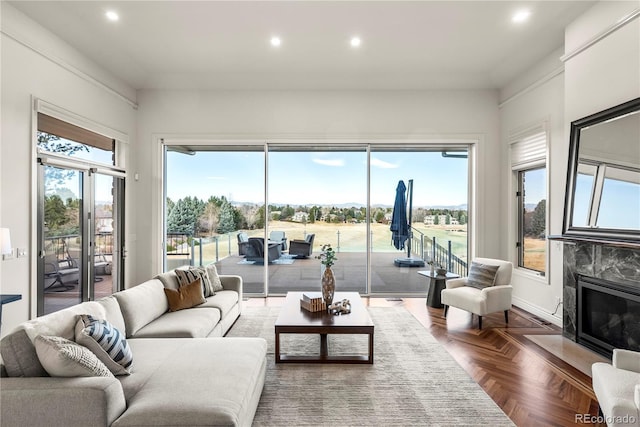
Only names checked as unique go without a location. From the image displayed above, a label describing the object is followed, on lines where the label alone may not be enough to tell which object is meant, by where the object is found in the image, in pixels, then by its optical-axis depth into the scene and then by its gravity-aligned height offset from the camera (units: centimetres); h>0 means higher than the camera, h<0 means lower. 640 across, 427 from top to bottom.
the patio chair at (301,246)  576 -53
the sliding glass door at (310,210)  569 +9
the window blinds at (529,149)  455 +97
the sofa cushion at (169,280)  363 -72
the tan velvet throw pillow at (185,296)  349 -87
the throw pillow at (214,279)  425 -83
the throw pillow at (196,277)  379 -72
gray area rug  225 -136
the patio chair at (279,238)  574 -39
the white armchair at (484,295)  398 -98
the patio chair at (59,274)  383 -71
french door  382 -23
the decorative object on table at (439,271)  500 -84
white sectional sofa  164 -96
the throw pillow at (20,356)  176 -76
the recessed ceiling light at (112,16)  351 +214
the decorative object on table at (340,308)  340 -96
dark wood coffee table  300 -101
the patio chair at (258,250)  574 -60
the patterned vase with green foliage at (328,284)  355 -74
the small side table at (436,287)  492 -106
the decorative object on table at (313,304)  344 -93
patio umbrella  564 -8
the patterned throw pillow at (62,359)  174 -76
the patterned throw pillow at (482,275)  429 -79
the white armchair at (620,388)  174 -98
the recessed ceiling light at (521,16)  349 +214
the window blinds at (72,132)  384 +107
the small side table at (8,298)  277 -72
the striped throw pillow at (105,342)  199 -78
